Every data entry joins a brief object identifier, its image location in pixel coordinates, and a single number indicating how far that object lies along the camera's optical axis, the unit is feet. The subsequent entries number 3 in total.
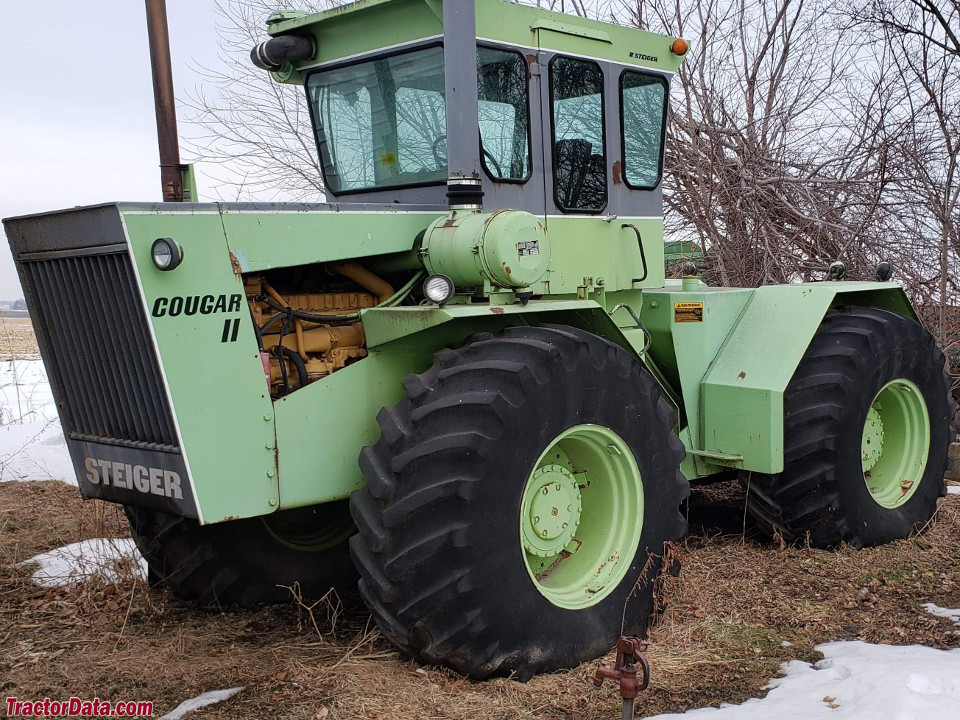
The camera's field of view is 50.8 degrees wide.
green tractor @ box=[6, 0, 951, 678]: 12.60
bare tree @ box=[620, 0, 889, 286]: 33.17
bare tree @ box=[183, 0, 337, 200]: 38.88
